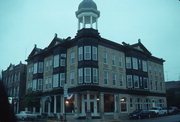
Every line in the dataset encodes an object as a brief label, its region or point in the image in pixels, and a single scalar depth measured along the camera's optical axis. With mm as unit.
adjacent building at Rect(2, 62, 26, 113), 49562
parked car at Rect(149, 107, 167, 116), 36391
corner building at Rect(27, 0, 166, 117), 32812
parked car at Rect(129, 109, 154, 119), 32500
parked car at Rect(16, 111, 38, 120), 33688
